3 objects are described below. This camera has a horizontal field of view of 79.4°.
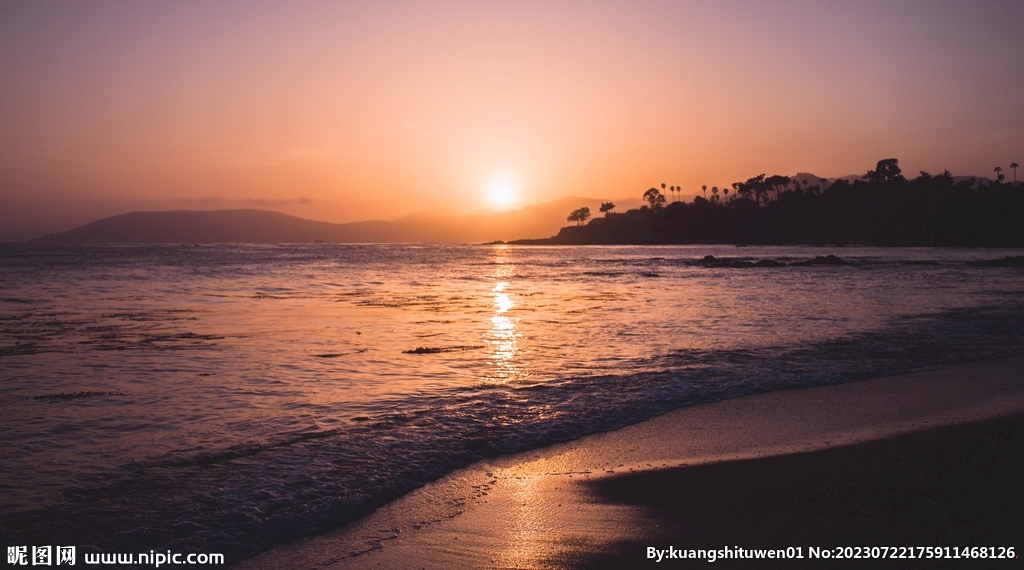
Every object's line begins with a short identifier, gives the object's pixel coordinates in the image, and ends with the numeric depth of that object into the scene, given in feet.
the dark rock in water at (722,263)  209.87
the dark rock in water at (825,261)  211.61
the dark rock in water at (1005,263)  180.55
